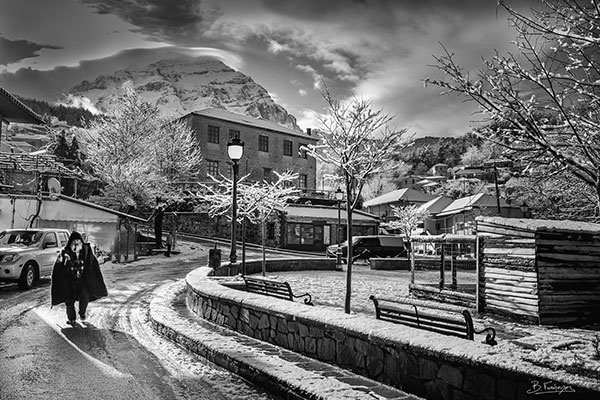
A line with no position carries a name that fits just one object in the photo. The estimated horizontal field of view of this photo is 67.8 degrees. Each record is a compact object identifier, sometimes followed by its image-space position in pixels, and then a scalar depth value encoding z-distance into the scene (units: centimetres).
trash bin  1439
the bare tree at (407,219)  4094
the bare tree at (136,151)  3238
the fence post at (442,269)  1296
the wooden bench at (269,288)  878
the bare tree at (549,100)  487
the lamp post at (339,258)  2402
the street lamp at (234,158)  1272
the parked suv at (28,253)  1331
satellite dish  2600
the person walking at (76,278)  896
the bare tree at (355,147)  902
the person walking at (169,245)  2819
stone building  4972
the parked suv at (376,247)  3172
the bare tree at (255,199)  1916
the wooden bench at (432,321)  500
